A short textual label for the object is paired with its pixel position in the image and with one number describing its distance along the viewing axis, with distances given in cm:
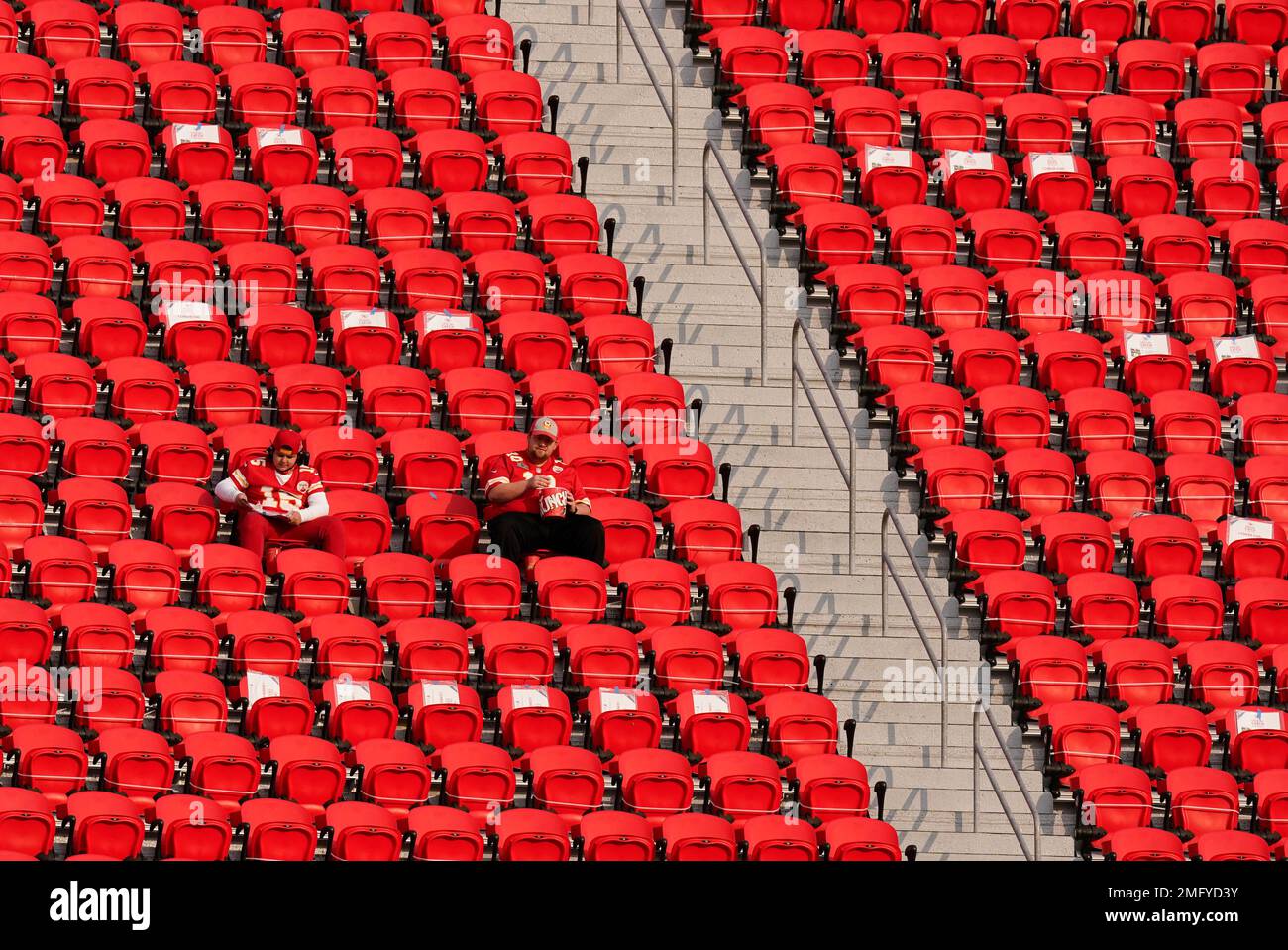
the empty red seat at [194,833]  1719
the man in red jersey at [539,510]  1953
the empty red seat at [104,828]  1716
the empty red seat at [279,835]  1741
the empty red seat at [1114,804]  1912
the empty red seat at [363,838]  1750
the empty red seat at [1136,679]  1989
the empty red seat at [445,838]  1755
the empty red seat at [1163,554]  2072
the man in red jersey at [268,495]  1931
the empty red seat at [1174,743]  1948
